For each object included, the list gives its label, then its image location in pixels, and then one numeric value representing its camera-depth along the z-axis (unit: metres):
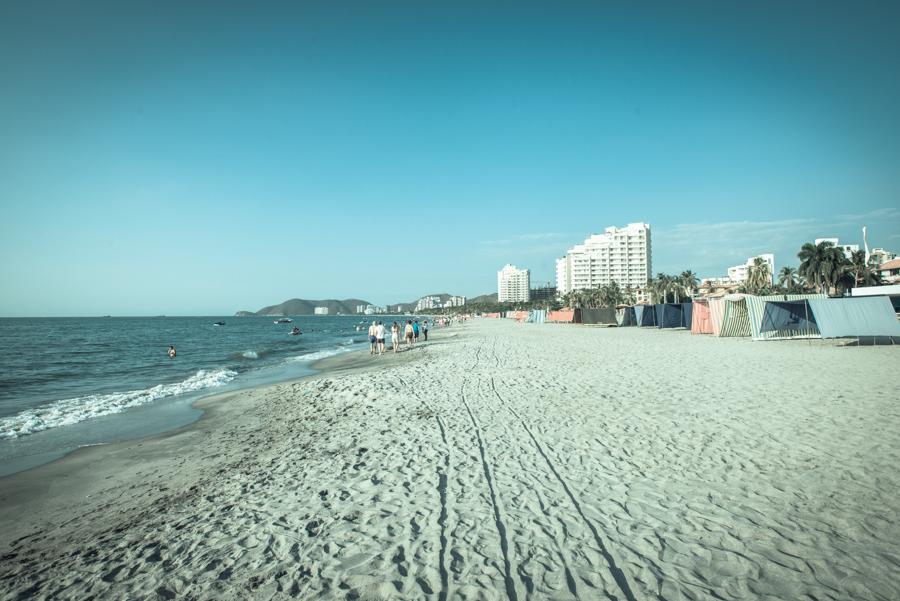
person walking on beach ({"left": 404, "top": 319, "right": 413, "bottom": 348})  26.80
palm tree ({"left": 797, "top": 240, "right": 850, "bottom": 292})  46.44
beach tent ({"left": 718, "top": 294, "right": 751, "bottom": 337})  25.10
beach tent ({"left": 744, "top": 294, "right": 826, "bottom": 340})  21.52
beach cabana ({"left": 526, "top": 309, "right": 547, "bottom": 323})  70.50
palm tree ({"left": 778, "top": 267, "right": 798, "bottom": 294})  72.19
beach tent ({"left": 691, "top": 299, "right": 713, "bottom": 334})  28.38
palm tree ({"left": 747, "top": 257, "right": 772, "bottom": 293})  58.25
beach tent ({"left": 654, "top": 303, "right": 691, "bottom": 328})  36.00
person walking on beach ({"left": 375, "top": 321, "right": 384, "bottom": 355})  23.38
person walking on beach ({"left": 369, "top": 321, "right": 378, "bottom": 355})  24.10
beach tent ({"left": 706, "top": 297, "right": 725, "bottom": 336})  26.30
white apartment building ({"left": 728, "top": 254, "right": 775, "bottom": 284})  184.36
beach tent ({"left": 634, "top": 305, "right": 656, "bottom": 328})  41.09
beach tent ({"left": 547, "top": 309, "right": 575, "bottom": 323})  61.89
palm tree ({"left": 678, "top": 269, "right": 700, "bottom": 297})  69.19
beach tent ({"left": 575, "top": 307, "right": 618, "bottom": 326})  50.56
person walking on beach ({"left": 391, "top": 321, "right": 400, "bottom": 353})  24.23
